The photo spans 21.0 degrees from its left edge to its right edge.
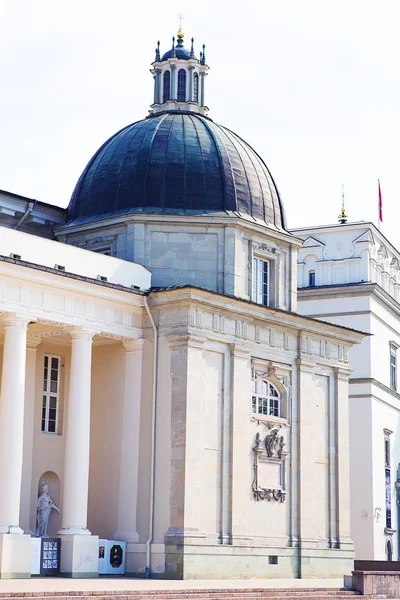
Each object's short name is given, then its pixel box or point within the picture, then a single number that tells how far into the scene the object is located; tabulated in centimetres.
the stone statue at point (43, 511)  3675
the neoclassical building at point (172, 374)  3478
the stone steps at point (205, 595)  2423
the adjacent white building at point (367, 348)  5319
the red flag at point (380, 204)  6354
